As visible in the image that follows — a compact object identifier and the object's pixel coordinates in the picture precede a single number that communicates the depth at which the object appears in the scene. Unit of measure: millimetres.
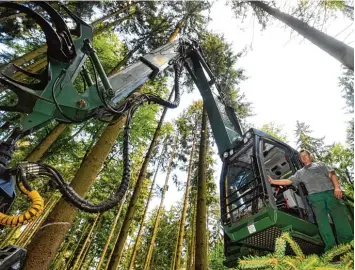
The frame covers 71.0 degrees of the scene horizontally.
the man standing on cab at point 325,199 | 3838
